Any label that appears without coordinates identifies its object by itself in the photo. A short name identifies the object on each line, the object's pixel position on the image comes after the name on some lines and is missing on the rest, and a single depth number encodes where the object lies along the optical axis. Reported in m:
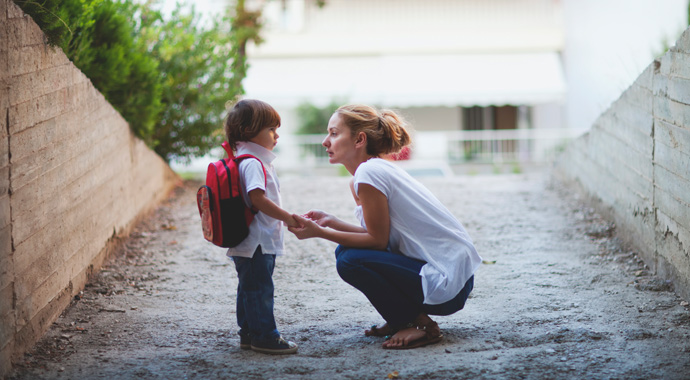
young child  3.61
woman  3.68
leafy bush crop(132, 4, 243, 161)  8.73
